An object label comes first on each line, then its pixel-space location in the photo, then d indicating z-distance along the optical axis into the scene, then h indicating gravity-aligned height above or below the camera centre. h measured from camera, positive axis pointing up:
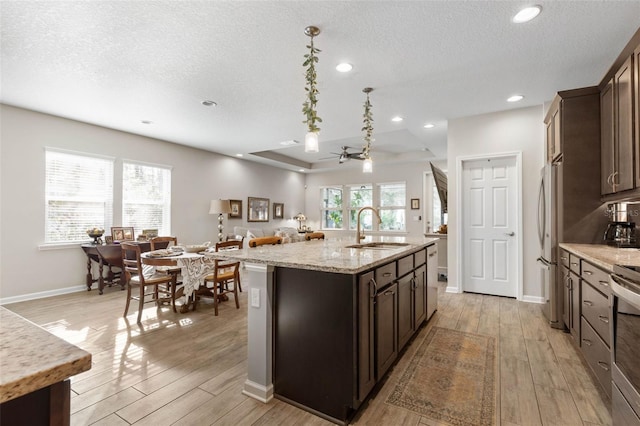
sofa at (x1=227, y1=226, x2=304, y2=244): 7.36 -0.44
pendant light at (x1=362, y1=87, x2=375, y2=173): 3.32 +0.66
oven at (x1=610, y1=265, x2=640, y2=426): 1.36 -0.62
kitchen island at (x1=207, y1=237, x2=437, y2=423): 1.74 -0.68
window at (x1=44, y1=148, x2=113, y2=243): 4.52 +0.32
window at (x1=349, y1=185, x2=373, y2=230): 9.30 +0.45
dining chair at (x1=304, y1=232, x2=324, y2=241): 3.65 -0.25
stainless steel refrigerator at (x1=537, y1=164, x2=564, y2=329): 3.14 -0.31
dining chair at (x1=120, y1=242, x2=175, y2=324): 3.37 -0.75
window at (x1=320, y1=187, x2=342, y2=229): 9.87 +0.27
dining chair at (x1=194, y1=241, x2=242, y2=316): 3.61 -0.74
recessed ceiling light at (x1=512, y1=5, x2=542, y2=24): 2.19 +1.51
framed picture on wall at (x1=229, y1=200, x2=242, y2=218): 7.47 +0.19
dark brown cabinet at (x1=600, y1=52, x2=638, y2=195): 2.28 +0.71
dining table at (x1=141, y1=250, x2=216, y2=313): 3.37 -0.56
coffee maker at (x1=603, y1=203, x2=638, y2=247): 2.68 -0.10
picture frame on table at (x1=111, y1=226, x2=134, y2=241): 5.05 -0.30
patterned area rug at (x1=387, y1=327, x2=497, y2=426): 1.84 -1.17
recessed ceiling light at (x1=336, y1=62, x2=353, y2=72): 2.99 +1.49
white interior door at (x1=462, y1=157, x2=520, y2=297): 4.30 -0.13
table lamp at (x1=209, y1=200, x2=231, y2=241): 6.62 +0.19
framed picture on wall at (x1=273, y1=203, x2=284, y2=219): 9.02 +0.16
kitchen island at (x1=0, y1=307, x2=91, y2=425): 0.52 -0.28
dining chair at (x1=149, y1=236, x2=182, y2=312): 3.69 -0.64
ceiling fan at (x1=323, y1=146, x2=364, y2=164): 6.44 +1.31
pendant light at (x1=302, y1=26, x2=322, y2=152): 2.32 +0.78
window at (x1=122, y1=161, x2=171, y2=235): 5.42 +0.34
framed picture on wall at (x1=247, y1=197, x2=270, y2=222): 8.08 +0.19
